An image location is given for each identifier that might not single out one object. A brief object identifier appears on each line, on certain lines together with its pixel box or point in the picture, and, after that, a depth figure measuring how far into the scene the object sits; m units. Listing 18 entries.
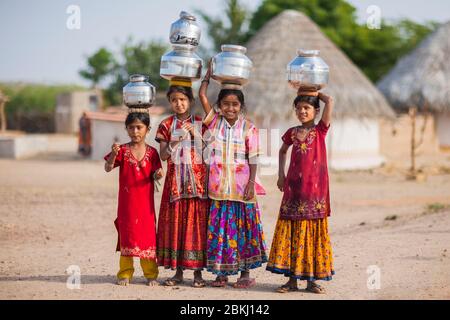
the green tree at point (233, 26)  27.28
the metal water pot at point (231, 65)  4.74
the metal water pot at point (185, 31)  4.93
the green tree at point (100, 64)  40.50
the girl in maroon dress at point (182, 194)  4.86
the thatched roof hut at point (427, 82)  21.99
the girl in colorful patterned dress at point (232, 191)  4.82
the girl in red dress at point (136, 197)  4.94
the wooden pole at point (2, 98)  19.61
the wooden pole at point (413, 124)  15.42
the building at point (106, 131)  18.82
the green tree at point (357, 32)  25.62
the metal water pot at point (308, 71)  4.73
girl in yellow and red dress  4.75
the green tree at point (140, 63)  33.88
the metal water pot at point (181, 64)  4.86
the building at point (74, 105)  34.94
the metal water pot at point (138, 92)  4.98
